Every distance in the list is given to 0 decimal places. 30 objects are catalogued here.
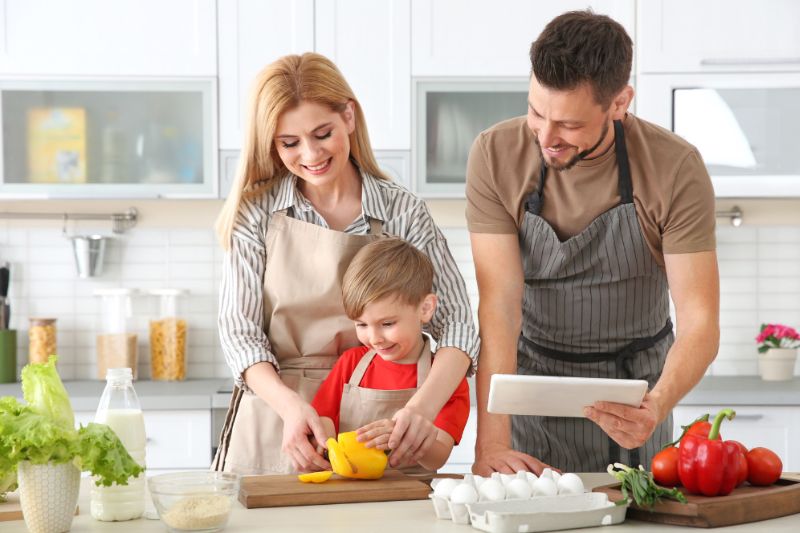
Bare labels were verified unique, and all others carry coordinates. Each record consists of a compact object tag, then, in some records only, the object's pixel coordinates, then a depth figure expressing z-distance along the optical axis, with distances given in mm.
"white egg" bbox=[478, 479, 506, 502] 2557
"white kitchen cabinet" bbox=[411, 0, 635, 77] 4911
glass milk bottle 2606
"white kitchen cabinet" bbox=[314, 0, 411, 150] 4905
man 2997
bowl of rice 2512
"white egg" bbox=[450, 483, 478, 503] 2545
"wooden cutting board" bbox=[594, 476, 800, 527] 2537
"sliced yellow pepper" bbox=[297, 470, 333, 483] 2771
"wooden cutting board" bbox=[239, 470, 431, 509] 2697
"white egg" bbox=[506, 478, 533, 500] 2560
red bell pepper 2587
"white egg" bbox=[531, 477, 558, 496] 2582
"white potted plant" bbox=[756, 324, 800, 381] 5101
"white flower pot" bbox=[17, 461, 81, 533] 2481
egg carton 2485
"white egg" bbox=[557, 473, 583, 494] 2602
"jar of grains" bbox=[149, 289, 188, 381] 5191
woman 3109
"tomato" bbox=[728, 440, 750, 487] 2641
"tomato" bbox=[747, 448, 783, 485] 2679
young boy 3067
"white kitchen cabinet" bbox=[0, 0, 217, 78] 4852
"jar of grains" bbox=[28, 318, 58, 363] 5101
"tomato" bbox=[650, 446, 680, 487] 2648
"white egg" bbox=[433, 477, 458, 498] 2577
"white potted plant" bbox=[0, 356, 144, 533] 2455
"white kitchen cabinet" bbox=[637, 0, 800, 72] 4875
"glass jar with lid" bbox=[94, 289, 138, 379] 5163
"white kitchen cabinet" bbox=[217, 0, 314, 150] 4888
